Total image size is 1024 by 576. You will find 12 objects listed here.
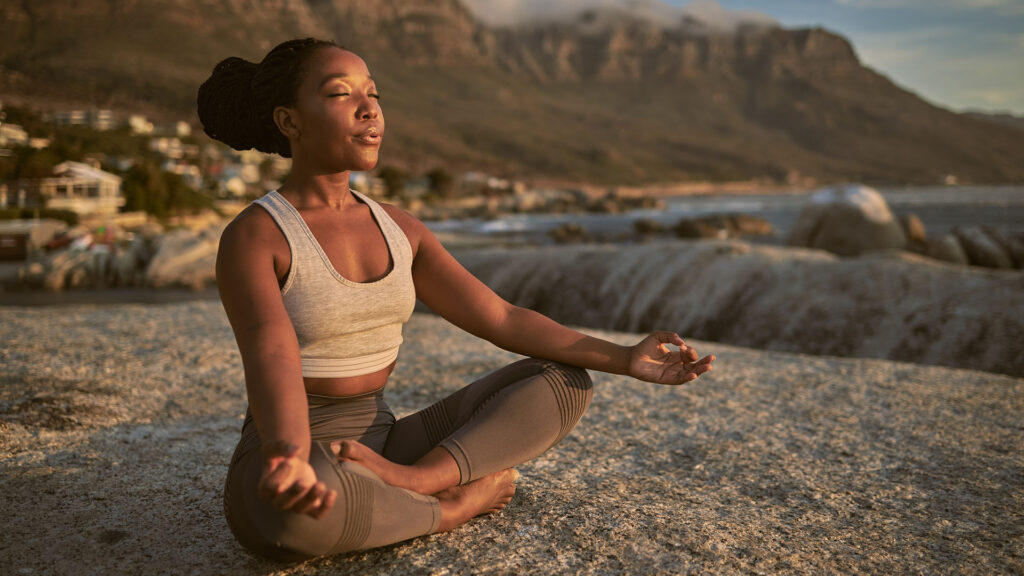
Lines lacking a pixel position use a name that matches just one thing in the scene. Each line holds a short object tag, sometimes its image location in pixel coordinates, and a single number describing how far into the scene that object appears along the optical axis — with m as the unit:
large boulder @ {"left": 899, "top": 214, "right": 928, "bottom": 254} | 13.79
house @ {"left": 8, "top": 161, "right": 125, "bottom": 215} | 27.91
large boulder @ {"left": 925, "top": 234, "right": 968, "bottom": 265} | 12.77
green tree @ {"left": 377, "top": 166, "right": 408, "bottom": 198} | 62.92
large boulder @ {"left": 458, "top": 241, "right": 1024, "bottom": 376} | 5.87
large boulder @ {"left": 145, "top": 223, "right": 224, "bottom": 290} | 15.43
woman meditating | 1.65
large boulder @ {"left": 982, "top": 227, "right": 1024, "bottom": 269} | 13.36
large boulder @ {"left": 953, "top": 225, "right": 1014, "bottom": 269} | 13.09
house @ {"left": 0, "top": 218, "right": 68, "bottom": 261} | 18.58
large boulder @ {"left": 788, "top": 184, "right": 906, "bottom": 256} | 13.05
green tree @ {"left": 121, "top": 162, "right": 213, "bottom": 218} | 31.53
